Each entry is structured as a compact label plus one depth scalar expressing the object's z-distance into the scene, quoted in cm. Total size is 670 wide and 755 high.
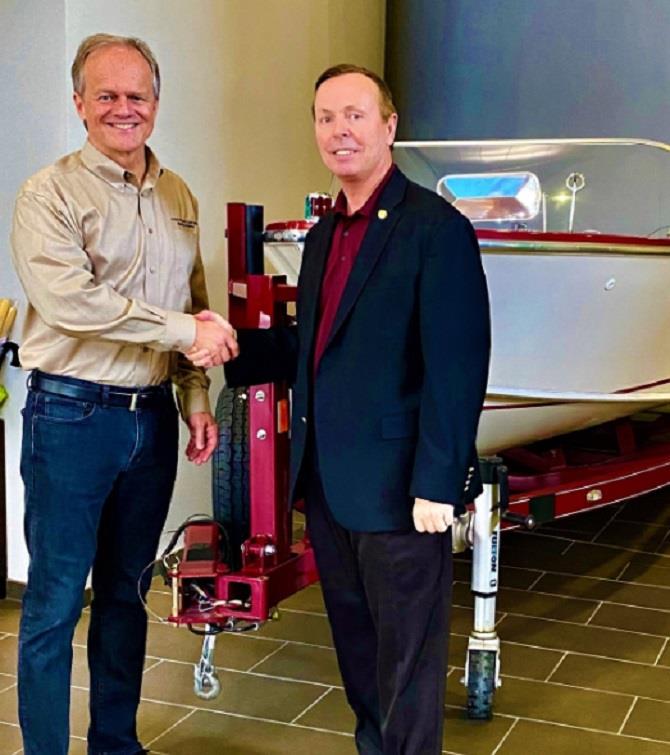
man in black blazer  212
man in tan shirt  227
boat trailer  284
